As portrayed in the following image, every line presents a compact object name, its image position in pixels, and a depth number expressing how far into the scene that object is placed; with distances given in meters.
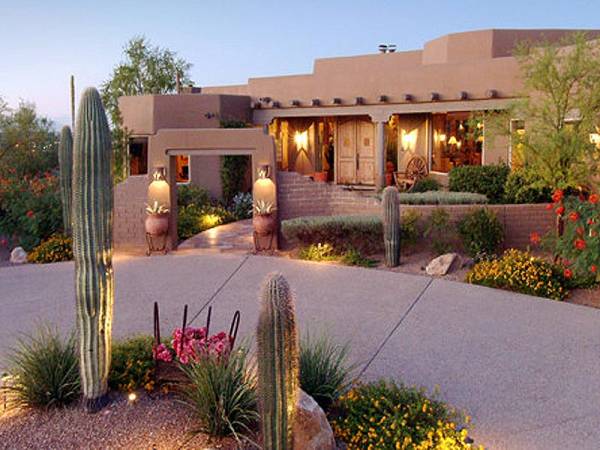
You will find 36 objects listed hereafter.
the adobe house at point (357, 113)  18.58
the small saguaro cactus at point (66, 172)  14.01
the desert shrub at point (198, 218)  15.85
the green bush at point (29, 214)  14.90
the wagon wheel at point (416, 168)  21.64
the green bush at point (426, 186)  18.21
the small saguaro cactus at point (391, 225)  11.59
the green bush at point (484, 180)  15.46
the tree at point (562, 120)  11.38
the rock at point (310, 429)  5.02
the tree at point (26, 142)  20.83
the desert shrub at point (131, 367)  6.23
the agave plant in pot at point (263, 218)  13.39
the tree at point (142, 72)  27.84
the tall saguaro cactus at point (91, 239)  5.77
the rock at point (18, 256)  13.77
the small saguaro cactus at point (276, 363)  4.57
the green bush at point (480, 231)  12.28
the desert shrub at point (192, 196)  18.17
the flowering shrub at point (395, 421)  5.36
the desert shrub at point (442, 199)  13.57
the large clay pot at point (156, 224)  13.48
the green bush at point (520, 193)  13.97
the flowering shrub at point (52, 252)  13.54
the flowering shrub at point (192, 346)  5.84
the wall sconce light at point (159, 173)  13.72
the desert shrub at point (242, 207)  18.45
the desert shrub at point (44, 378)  5.95
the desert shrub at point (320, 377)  5.91
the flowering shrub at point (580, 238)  9.73
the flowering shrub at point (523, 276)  10.05
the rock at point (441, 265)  11.28
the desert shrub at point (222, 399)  5.41
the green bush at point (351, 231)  12.45
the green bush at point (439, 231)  12.46
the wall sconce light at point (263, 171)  13.67
